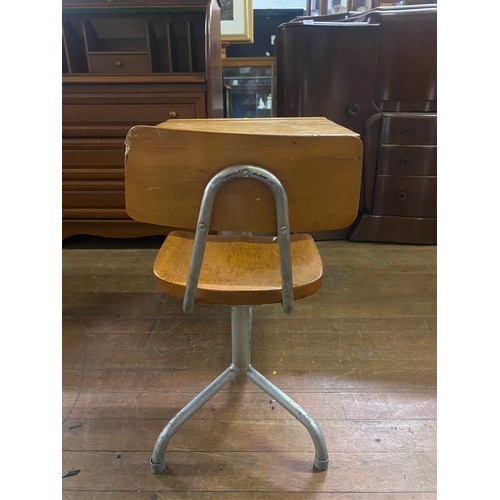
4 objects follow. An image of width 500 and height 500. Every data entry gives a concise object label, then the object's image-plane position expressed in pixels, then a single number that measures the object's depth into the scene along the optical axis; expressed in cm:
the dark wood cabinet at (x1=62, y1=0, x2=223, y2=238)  181
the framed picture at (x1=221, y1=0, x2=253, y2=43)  252
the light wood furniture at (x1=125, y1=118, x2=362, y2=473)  61
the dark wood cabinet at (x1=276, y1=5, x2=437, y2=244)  189
